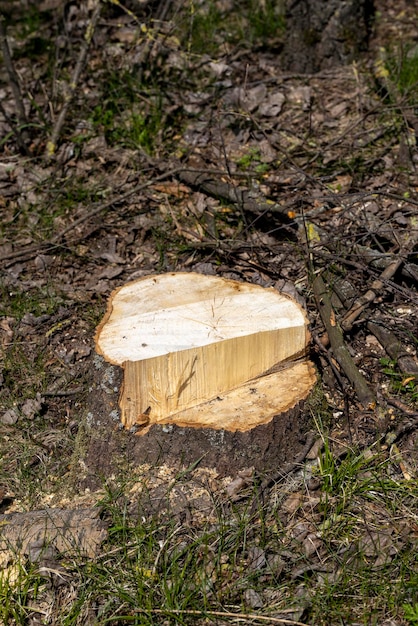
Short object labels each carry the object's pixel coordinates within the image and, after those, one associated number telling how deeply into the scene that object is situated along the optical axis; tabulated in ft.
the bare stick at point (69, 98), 16.99
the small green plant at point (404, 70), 16.97
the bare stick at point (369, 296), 11.98
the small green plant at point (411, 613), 7.95
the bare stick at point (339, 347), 10.85
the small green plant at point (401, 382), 11.09
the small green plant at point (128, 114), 16.93
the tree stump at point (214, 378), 9.83
